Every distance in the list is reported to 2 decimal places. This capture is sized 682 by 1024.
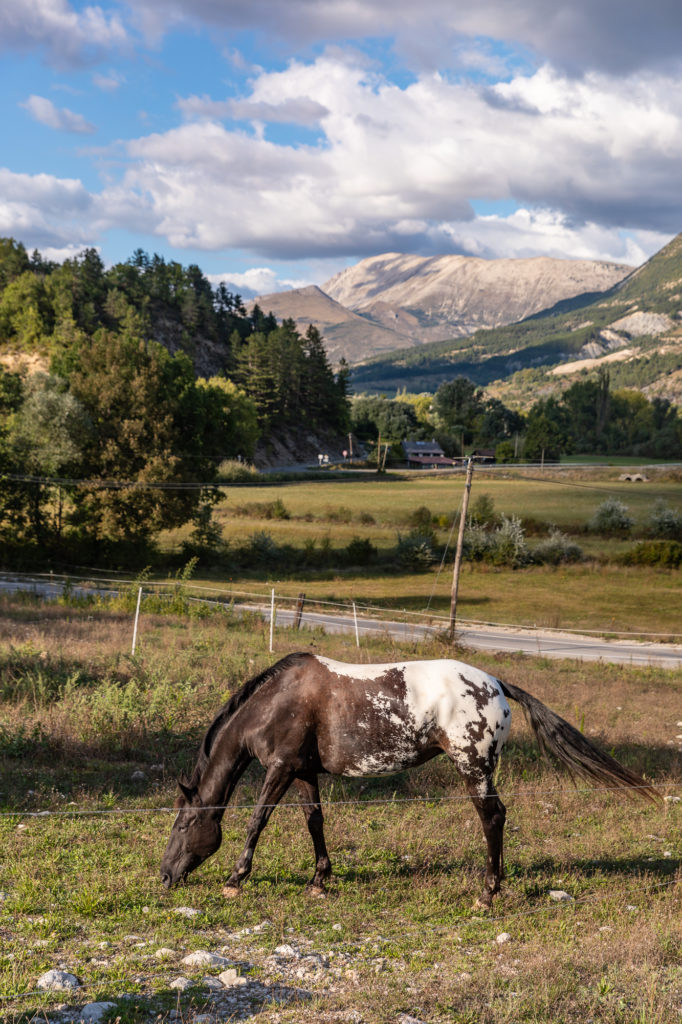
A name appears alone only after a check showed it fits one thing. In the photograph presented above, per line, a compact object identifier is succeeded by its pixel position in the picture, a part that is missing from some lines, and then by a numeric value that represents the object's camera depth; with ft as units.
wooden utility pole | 95.44
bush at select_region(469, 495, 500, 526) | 212.02
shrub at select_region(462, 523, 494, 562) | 186.29
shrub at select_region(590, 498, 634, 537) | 229.66
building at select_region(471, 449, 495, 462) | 502.79
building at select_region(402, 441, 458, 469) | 495.04
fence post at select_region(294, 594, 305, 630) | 91.73
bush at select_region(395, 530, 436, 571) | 179.93
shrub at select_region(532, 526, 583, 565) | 187.32
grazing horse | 24.20
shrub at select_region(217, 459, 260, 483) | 306.96
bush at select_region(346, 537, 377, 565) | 180.45
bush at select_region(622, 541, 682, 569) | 181.98
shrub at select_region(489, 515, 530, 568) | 183.06
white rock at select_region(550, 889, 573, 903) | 23.54
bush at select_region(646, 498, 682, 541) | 216.95
